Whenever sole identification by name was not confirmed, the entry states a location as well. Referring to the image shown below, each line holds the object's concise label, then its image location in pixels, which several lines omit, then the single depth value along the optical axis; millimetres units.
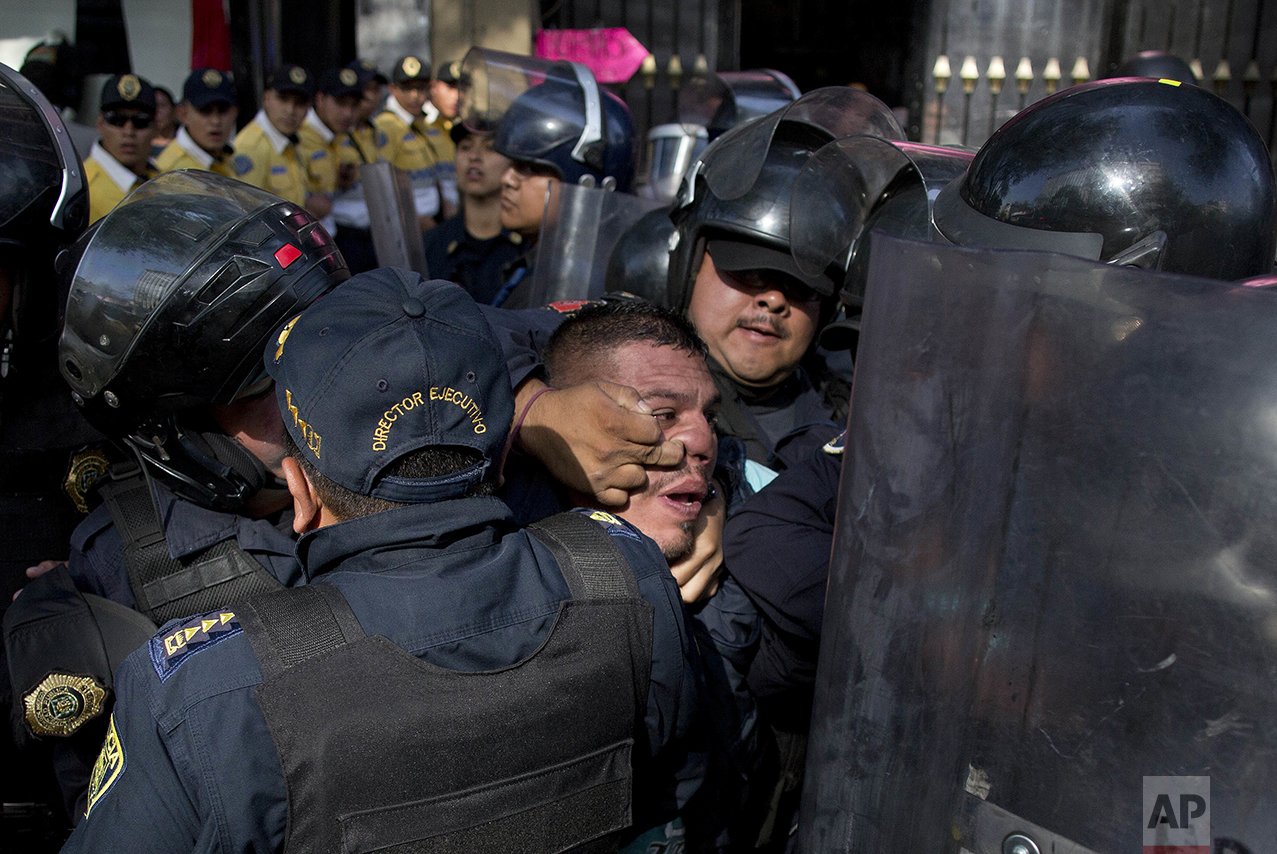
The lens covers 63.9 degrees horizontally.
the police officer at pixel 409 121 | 8445
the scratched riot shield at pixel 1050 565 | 955
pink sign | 8211
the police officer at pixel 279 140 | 7344
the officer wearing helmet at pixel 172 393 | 1739
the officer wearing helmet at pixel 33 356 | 2027
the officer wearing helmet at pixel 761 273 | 2617
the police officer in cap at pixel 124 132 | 5680
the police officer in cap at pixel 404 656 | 1184
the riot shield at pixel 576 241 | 3689
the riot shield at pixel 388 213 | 3604
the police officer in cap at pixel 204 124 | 6734
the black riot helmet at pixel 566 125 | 4027
